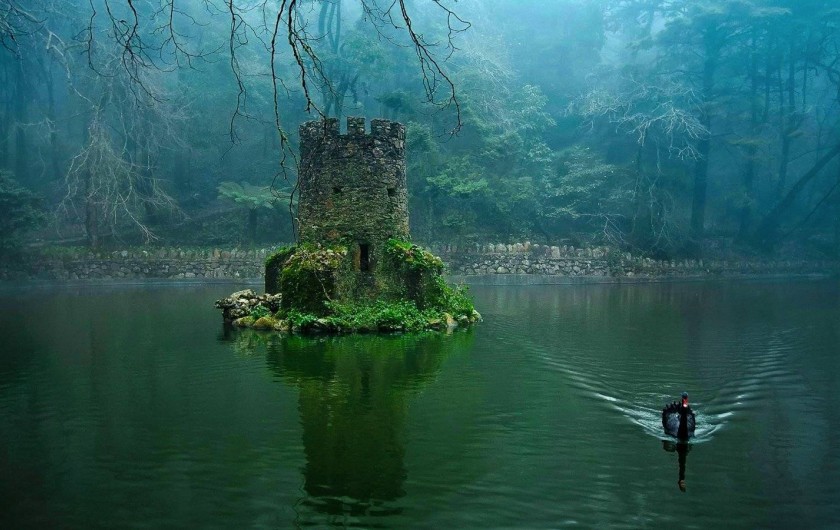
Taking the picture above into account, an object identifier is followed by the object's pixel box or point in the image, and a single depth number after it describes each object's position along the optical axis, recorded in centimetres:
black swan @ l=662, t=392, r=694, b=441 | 707
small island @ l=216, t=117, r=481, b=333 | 1619
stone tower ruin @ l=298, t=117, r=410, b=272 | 1667
